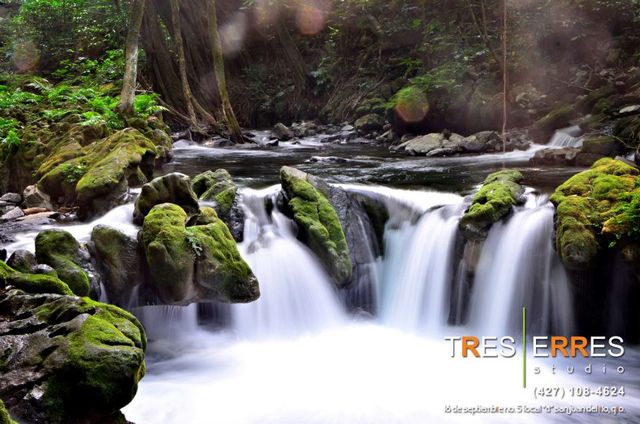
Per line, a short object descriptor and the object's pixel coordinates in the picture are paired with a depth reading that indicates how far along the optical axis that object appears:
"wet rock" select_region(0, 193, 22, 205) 8.64
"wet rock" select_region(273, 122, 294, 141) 18.44
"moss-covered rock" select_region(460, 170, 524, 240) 6.95
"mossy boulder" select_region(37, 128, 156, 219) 7.43
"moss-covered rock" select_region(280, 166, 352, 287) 7.24
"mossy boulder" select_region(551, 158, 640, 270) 5.75
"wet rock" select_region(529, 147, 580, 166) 10.59
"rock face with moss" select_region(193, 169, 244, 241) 7.49
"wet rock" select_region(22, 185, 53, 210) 8.06
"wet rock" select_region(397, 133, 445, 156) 13.77
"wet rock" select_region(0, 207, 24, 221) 7.50
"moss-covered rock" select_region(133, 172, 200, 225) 6.72
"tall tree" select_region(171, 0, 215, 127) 17.27
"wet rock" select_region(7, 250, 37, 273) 4.36
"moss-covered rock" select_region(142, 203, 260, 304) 5.61
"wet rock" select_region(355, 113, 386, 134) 18.28
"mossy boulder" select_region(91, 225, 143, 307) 5.86
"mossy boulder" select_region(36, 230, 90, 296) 5.05
